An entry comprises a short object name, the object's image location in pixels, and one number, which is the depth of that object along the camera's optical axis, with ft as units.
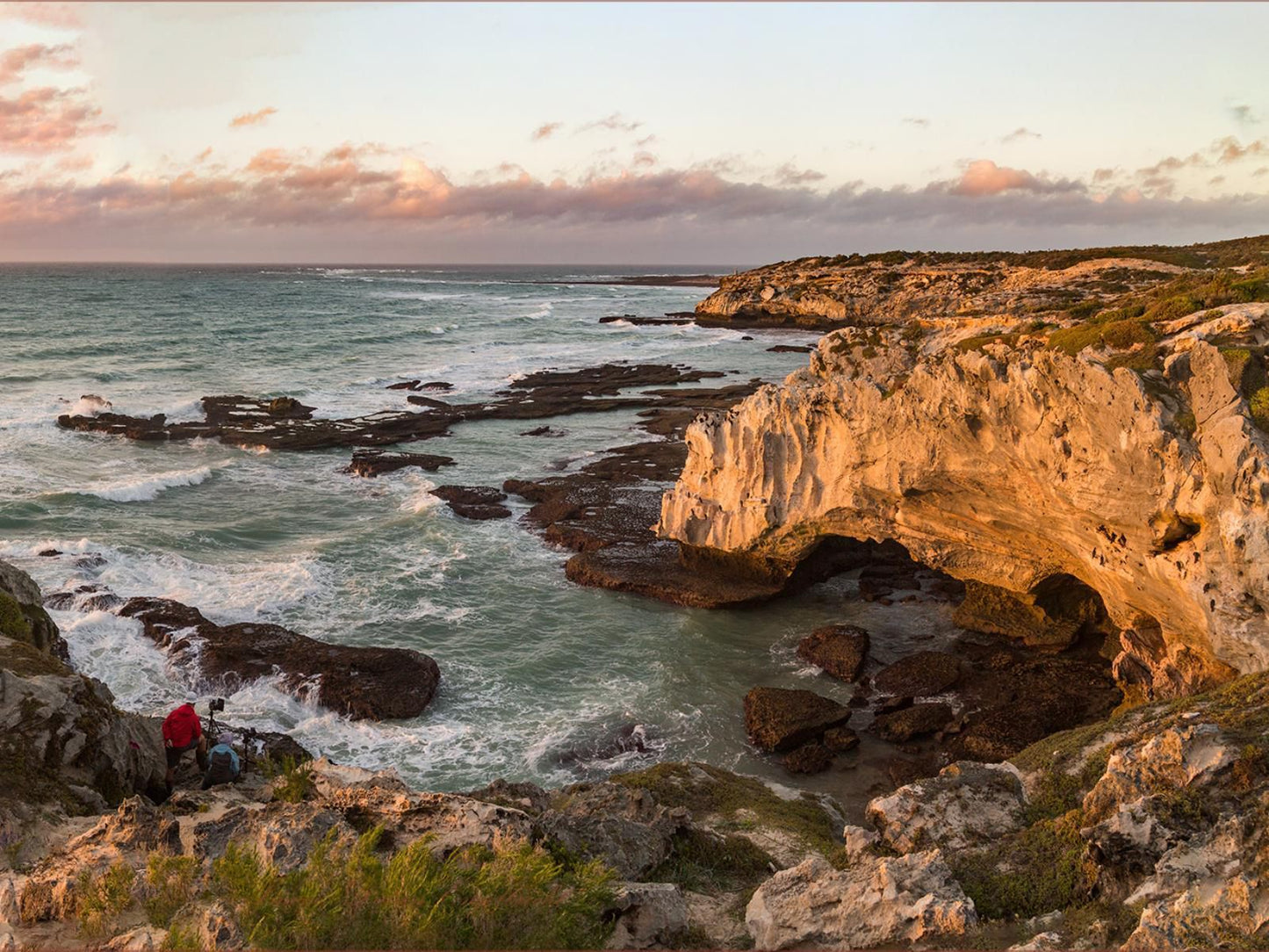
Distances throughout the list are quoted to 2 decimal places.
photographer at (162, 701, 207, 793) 39.75
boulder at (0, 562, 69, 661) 45.52
